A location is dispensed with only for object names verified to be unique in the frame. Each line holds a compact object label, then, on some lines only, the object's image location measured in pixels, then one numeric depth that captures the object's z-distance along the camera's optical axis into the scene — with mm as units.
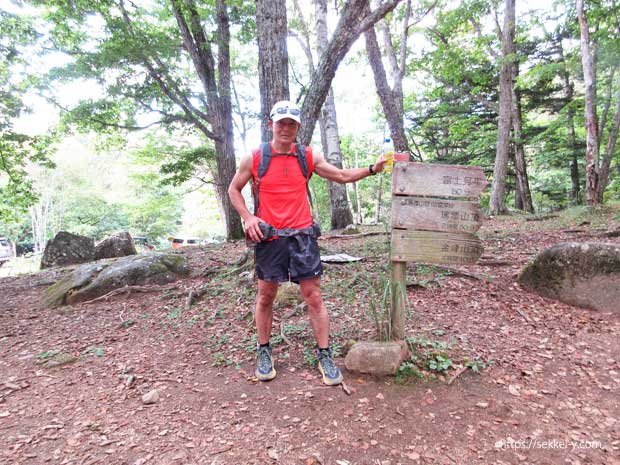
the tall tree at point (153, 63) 7797
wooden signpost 2686
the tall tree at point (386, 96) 8391
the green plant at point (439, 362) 2814
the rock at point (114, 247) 10672
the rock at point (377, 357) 2770
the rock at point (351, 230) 9340
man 2723
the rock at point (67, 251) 9977
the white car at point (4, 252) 16903
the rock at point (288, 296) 4465
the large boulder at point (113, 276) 5520
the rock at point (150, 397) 2707
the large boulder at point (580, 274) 3705
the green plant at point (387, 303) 2906
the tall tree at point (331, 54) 4449
